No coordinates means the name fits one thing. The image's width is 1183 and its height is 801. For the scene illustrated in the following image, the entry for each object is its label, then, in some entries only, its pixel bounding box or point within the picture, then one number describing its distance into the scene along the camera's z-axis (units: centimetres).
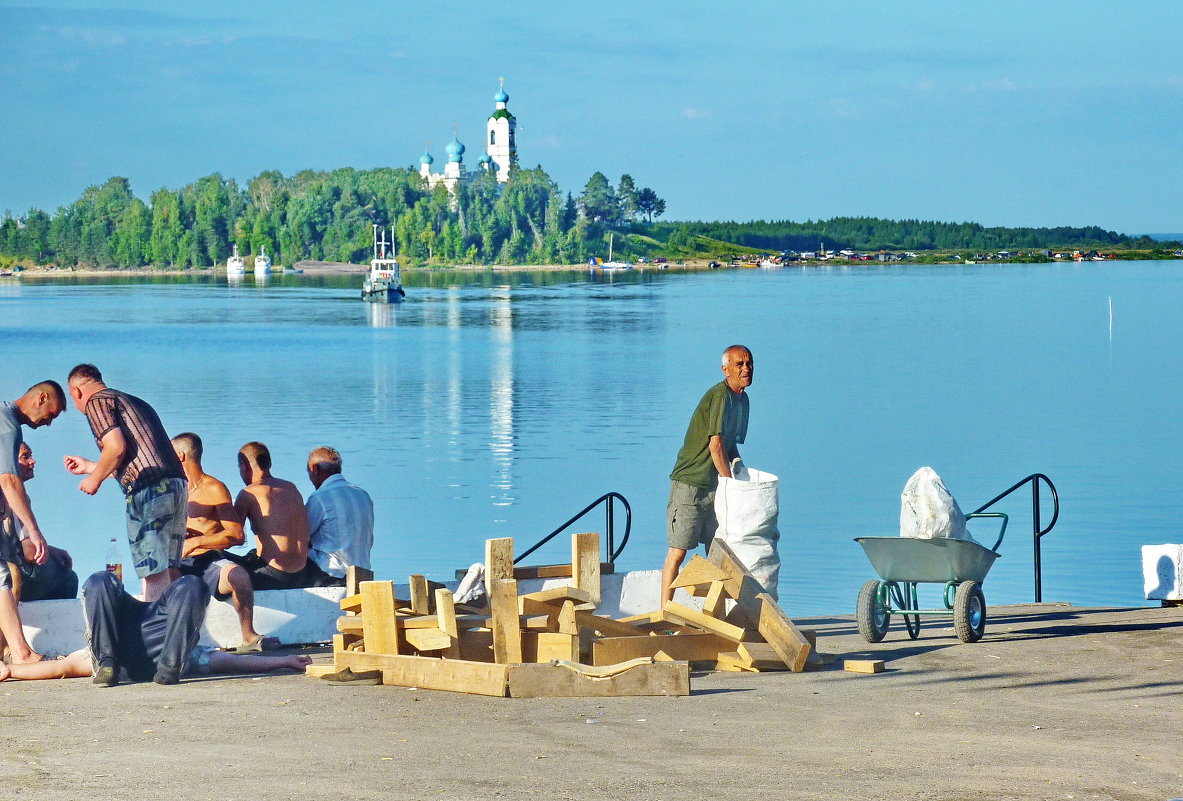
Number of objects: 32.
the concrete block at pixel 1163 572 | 2325
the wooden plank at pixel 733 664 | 1814
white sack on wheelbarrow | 2005
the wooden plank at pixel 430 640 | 1714
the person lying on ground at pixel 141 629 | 1698
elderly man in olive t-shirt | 1998
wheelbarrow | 1980
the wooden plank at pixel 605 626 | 1791
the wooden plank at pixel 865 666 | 1802
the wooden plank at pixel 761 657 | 1808
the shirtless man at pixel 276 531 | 1970
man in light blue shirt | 2033
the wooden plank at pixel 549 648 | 1725
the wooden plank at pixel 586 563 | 1942
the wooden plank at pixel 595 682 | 1642
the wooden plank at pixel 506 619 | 1691
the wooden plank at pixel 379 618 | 1730
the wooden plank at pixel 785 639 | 1814
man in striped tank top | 1747
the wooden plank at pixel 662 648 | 1748
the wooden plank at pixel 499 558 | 1791
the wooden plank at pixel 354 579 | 1903
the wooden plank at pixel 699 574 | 1870
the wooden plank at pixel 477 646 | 1758
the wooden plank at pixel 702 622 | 1814
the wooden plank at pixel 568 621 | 1756
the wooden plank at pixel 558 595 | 1805
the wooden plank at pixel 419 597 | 1822
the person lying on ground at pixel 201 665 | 1750
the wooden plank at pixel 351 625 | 1783
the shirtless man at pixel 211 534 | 1914
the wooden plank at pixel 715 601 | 1852
